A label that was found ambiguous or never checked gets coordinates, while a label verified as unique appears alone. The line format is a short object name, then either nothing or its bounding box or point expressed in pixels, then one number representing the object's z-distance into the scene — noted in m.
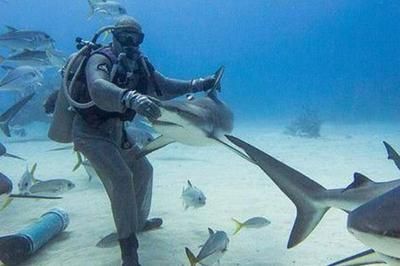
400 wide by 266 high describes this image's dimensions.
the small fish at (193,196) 5.77
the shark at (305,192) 2.83
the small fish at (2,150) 6.55
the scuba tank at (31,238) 4.58
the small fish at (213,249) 3.73
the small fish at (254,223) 5.21
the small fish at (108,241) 5.00
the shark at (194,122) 4.09
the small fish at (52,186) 6.32
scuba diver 4.26
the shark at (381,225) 1.61
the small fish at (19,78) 8.49
